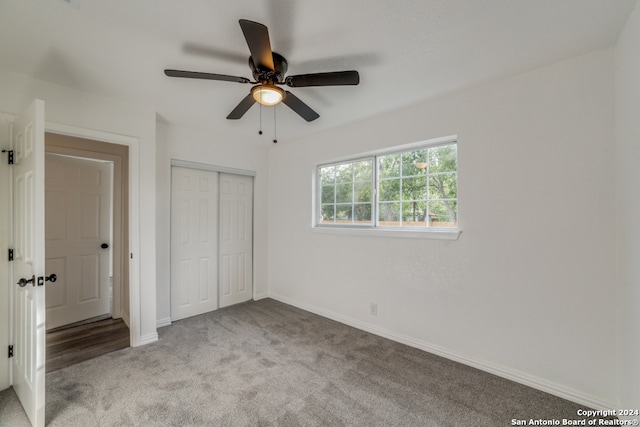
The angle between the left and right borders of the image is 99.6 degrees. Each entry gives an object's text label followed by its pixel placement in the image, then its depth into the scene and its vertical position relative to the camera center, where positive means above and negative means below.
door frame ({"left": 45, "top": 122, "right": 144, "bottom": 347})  2.67 -0.23
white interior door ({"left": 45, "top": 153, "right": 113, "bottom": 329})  3.08 -0.28
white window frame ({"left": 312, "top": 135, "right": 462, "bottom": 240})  2.54 -0.11
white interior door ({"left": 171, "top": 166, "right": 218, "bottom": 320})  3.37 -0.37
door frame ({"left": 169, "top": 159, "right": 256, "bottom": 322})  3.36 +0.60
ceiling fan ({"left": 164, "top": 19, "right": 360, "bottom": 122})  1.46 +0.86
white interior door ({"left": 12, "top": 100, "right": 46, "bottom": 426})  1.63 -0.31
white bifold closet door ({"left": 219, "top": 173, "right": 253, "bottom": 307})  3.84 -0.37
